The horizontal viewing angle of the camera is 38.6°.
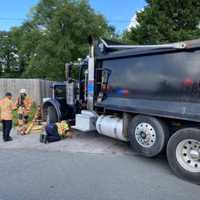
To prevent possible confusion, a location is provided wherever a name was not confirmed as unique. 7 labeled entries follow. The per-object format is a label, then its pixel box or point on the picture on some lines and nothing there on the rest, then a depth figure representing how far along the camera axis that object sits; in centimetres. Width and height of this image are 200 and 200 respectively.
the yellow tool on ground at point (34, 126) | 965
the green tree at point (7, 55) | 5059
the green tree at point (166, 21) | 1686
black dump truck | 516
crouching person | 808
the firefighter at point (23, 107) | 1096
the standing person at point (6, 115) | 855
